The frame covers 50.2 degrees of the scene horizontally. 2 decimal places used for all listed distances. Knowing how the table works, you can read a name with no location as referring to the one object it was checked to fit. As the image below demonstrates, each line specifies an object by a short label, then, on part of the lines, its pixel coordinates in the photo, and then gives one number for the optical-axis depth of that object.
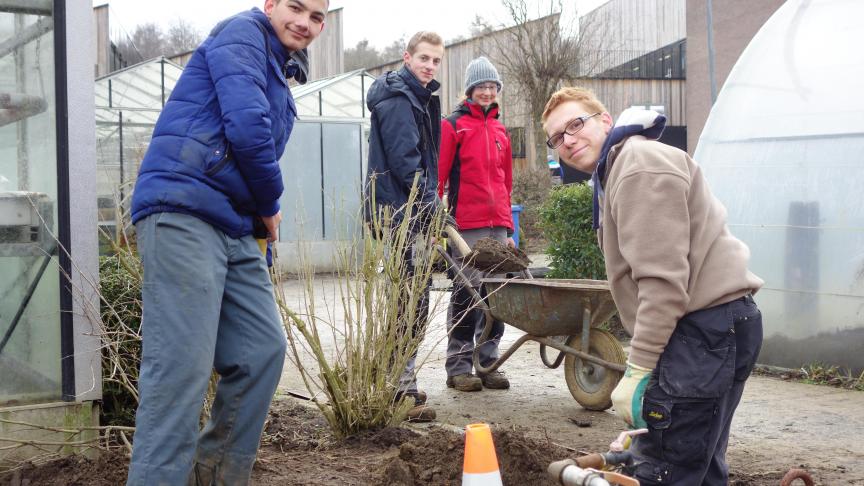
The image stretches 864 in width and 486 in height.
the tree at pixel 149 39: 34.50
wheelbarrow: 5.12
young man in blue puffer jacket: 2.80
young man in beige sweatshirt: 2.48
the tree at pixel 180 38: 33.78
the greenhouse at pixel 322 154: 15.14
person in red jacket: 5.98
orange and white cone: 2.55
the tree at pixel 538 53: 22.56
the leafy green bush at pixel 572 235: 7.84
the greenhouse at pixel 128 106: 14.95
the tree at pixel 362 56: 35.34
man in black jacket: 5.13
